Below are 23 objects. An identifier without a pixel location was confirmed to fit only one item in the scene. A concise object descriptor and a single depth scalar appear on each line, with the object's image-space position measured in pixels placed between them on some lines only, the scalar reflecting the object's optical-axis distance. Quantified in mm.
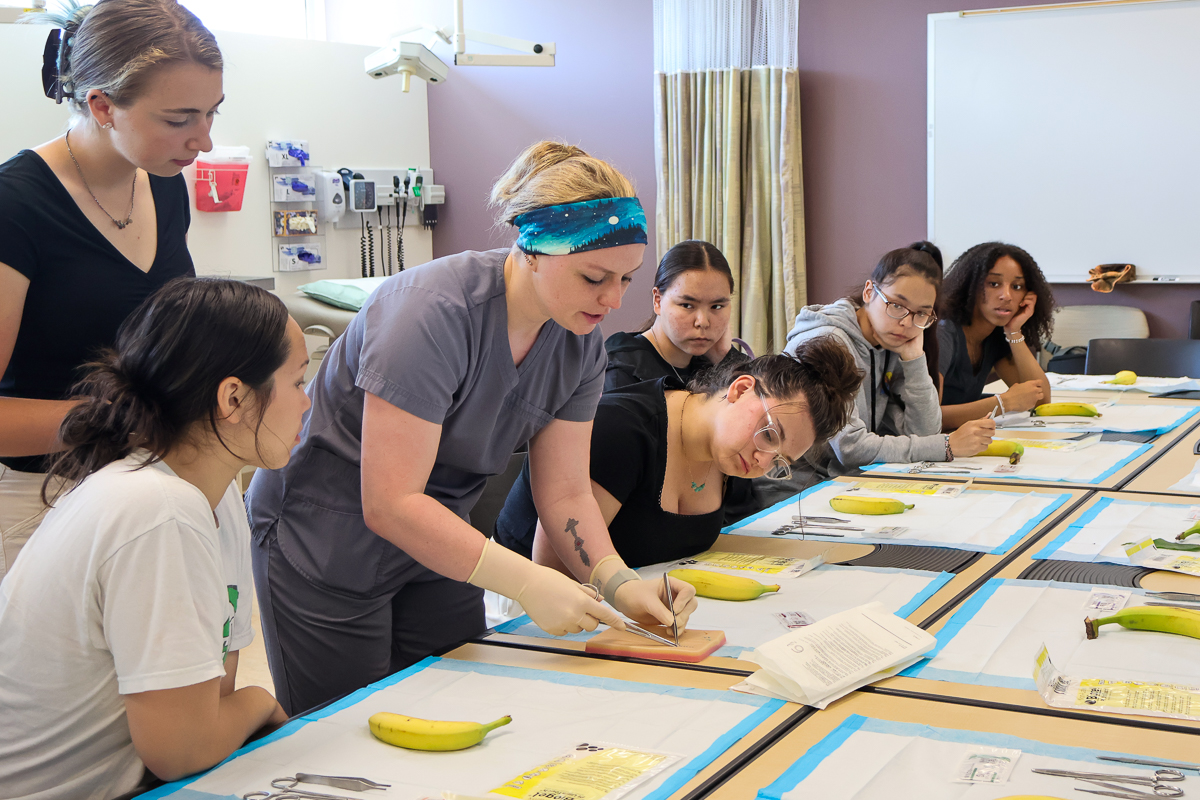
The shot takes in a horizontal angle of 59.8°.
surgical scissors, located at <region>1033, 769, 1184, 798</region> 936
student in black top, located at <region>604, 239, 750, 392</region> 2602
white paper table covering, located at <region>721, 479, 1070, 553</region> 1829
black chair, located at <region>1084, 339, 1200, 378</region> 4023
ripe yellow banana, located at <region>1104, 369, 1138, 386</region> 3674
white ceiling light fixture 3584
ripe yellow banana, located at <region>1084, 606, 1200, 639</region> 1312
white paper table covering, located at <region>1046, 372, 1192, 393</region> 3574
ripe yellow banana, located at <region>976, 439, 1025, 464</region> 2507
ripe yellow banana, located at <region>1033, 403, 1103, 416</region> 3066
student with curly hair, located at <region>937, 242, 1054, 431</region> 3252
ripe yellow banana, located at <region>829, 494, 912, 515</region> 2039
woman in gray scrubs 1292
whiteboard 4477
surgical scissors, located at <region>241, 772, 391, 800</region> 954
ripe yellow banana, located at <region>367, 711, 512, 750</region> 1041
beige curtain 4828
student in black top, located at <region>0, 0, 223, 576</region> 1371
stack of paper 1170
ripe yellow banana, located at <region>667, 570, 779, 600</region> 1538
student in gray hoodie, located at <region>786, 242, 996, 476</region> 2516
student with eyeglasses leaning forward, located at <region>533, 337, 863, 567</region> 1742
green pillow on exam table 4480
